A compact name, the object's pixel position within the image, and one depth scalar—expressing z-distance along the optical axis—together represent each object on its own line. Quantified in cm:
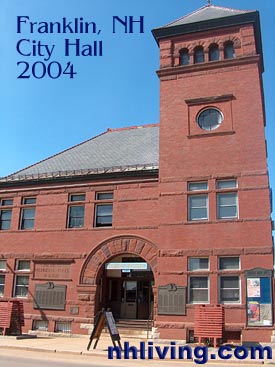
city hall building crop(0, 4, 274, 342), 2038
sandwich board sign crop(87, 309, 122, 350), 1652
